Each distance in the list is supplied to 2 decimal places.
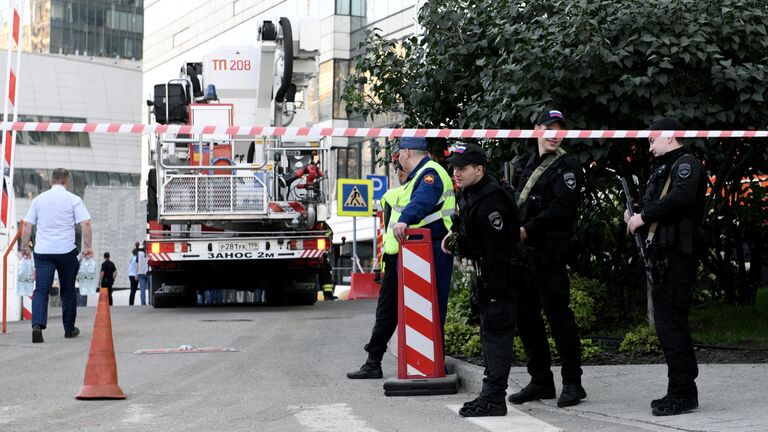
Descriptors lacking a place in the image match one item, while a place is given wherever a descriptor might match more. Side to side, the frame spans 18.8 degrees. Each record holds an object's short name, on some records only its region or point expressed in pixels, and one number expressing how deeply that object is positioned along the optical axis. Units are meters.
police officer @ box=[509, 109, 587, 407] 13.77
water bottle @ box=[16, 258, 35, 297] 27.49
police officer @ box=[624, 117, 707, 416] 12.72
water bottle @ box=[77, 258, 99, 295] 25.14
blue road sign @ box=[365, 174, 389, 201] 51.16
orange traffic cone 14.99
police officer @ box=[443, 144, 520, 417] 13.31
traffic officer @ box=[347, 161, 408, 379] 16.80
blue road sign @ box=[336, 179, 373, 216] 48.86
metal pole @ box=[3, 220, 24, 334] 27.22
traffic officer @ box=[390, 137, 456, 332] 15.97
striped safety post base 15.37
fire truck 33.23
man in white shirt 24.01
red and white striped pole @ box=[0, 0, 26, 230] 30.42
